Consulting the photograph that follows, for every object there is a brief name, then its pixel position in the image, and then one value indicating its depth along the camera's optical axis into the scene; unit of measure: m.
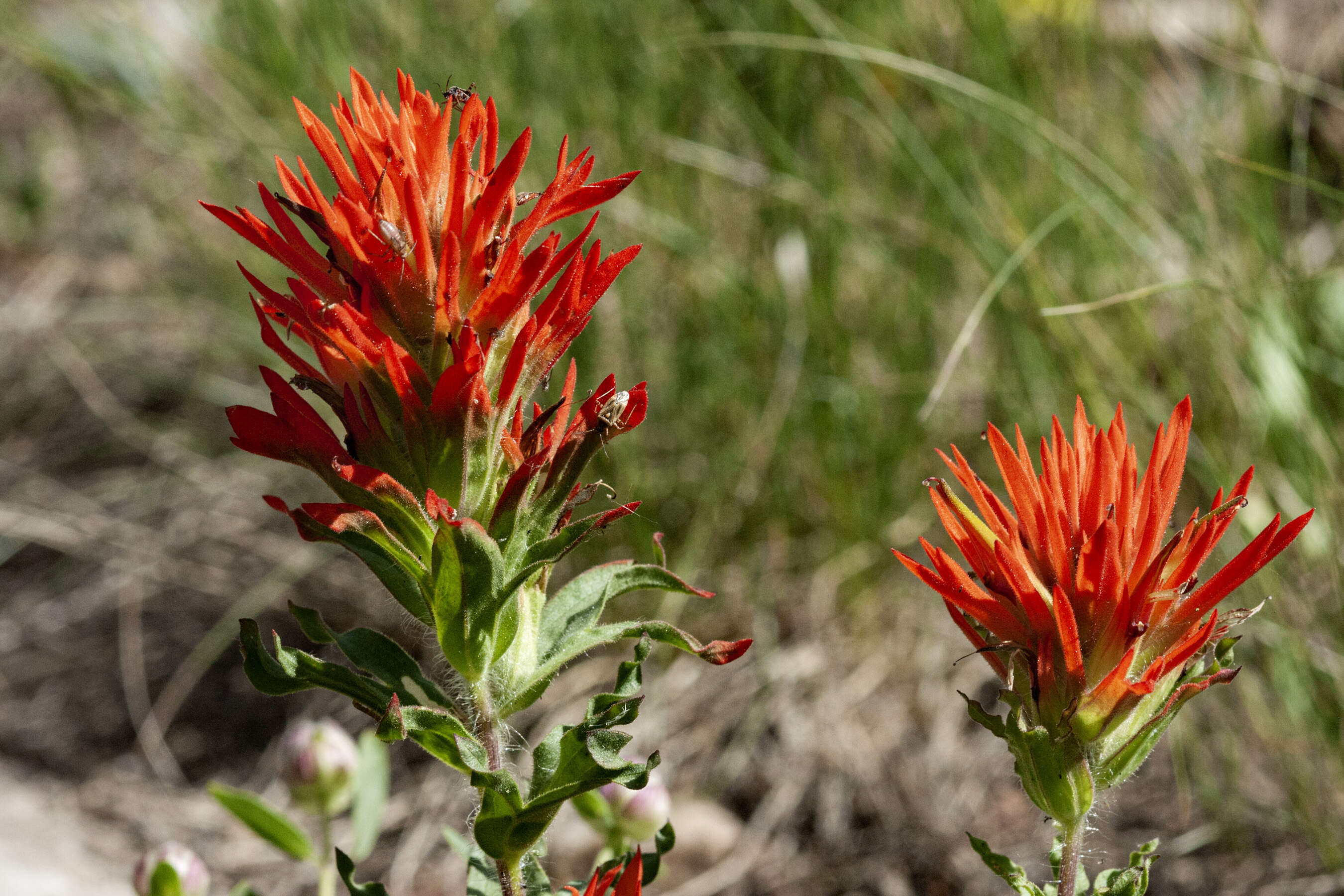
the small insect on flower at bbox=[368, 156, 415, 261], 0.47
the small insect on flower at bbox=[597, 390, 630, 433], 0.48
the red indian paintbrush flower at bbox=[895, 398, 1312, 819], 0.47
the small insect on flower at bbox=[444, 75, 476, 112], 0.50
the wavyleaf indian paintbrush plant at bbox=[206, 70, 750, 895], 0.47
